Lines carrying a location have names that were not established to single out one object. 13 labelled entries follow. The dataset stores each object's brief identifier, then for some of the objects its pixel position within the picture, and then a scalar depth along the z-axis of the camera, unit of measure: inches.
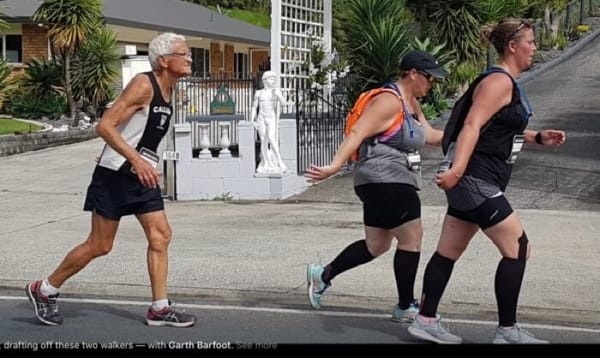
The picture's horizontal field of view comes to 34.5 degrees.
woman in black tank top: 218.7
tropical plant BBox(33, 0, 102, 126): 910.4
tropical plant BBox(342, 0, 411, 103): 665.0
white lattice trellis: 591.5
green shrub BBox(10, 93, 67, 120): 965.8
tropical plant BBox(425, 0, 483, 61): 848.3
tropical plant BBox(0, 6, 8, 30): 788.0
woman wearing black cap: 242.7
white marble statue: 542.3
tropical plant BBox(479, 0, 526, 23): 837.8
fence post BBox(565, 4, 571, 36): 1535.4
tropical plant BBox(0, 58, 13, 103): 787.4
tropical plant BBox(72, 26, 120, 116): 946.7
